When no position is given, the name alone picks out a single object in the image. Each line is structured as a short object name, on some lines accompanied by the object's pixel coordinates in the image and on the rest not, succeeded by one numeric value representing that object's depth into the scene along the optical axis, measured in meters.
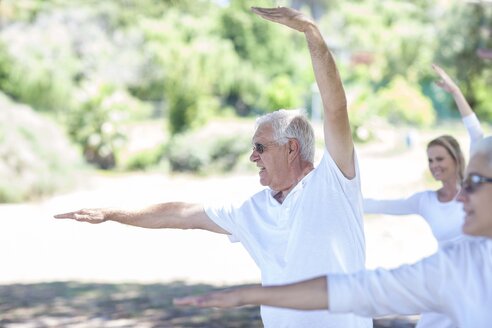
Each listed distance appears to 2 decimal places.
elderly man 5.88
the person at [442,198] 8.06
